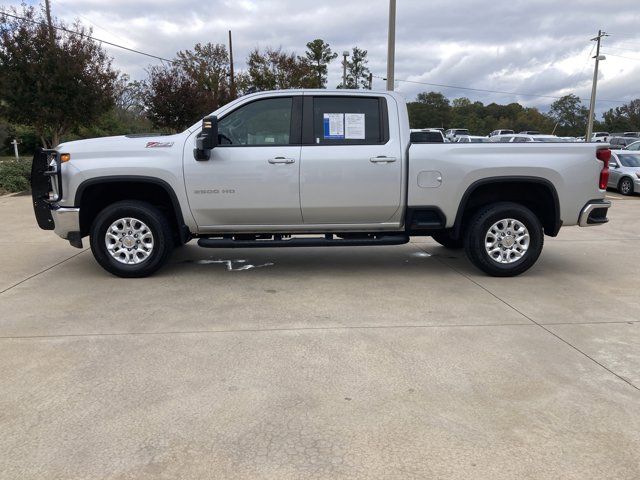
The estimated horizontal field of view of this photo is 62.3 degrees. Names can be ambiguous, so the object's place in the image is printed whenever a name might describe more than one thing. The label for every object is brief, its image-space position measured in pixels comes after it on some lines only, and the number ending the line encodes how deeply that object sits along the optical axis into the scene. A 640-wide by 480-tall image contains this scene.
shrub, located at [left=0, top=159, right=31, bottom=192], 14.81
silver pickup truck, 5.78
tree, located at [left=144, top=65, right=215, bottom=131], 23.94
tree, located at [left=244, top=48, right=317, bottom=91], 30.50
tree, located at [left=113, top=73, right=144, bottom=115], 47.34
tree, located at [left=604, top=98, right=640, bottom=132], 75.44
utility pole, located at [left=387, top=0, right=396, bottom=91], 14.94
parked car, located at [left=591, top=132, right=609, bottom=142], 42.73
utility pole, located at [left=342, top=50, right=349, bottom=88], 34.06
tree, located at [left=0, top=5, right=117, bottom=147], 15.37
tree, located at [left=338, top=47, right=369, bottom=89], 64.94
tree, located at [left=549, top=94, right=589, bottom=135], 76.56
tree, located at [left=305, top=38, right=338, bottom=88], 40.81
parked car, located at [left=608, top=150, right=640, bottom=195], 16.50
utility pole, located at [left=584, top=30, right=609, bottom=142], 39.66
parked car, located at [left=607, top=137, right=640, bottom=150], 32.24
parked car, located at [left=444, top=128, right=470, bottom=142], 42.53
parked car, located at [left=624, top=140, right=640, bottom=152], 23.09
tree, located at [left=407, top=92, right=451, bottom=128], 68.38
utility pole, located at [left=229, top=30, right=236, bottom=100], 29.15
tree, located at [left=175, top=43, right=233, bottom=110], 29.06
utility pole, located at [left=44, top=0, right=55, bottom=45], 15.62
